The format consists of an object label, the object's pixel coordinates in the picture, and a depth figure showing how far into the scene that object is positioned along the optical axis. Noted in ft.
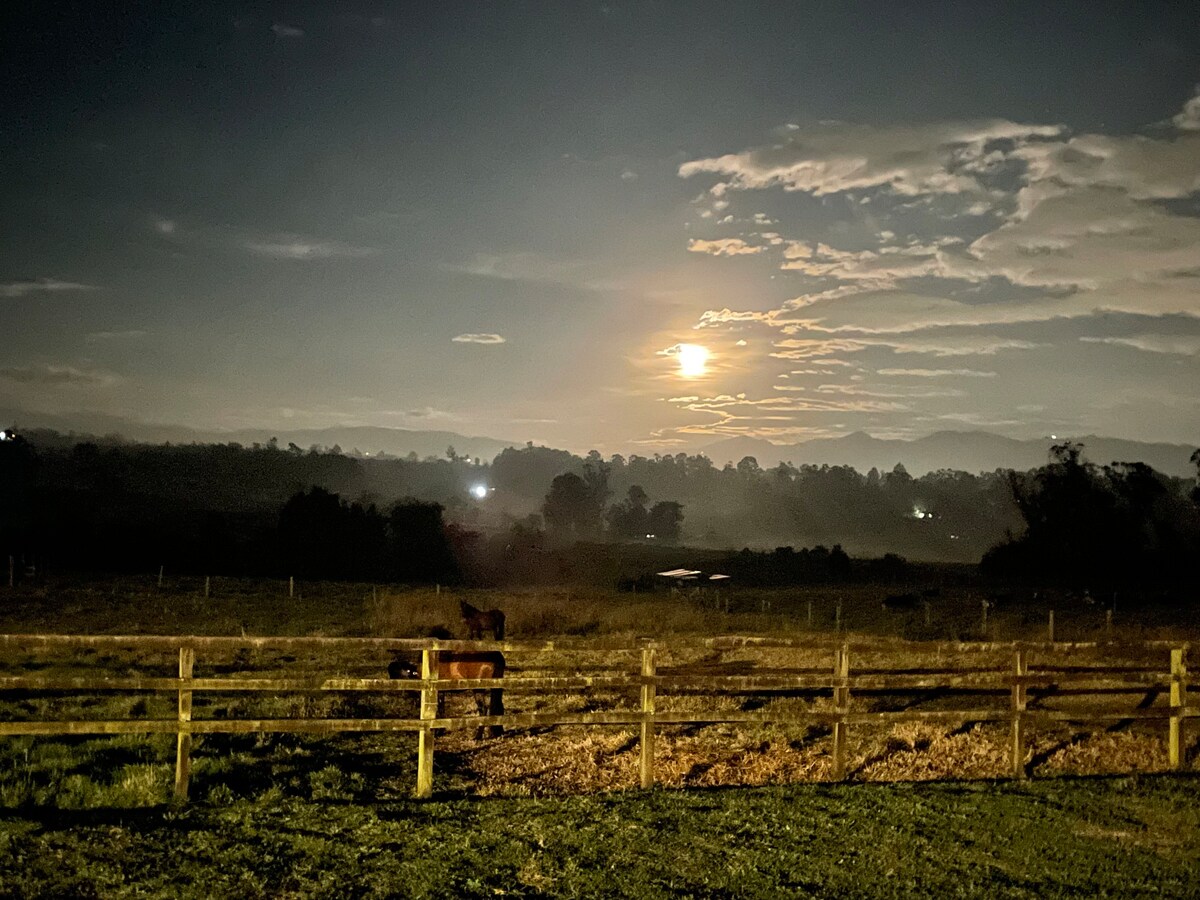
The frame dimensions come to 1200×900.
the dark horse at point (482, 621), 49.93
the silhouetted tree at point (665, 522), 621.72
